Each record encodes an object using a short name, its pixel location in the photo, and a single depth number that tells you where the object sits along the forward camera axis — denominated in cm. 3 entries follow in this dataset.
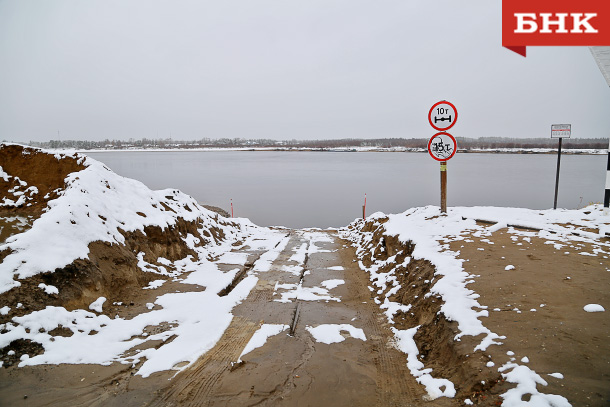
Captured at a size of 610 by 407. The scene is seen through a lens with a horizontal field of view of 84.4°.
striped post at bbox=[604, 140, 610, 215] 856
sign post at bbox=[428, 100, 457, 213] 895
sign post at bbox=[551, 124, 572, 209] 1252
